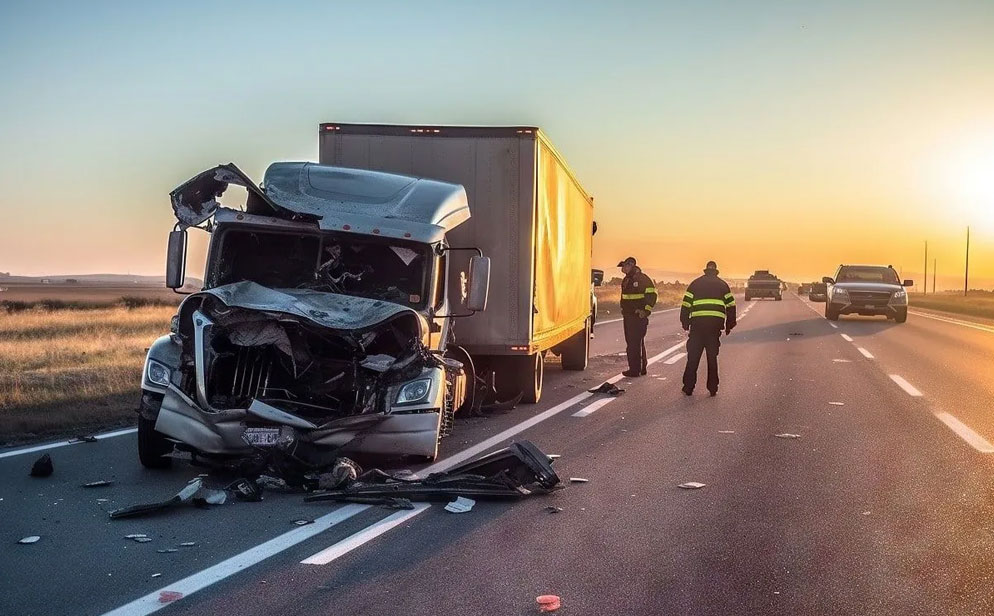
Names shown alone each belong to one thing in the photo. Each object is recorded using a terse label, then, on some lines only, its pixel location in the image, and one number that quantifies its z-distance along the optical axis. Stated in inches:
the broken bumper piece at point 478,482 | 285.9
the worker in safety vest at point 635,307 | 658.2
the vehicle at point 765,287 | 2917.8
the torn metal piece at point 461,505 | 274.1
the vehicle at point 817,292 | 2874.0
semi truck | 310.7
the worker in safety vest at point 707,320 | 559.5
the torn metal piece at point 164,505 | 263.3
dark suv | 1397.6
